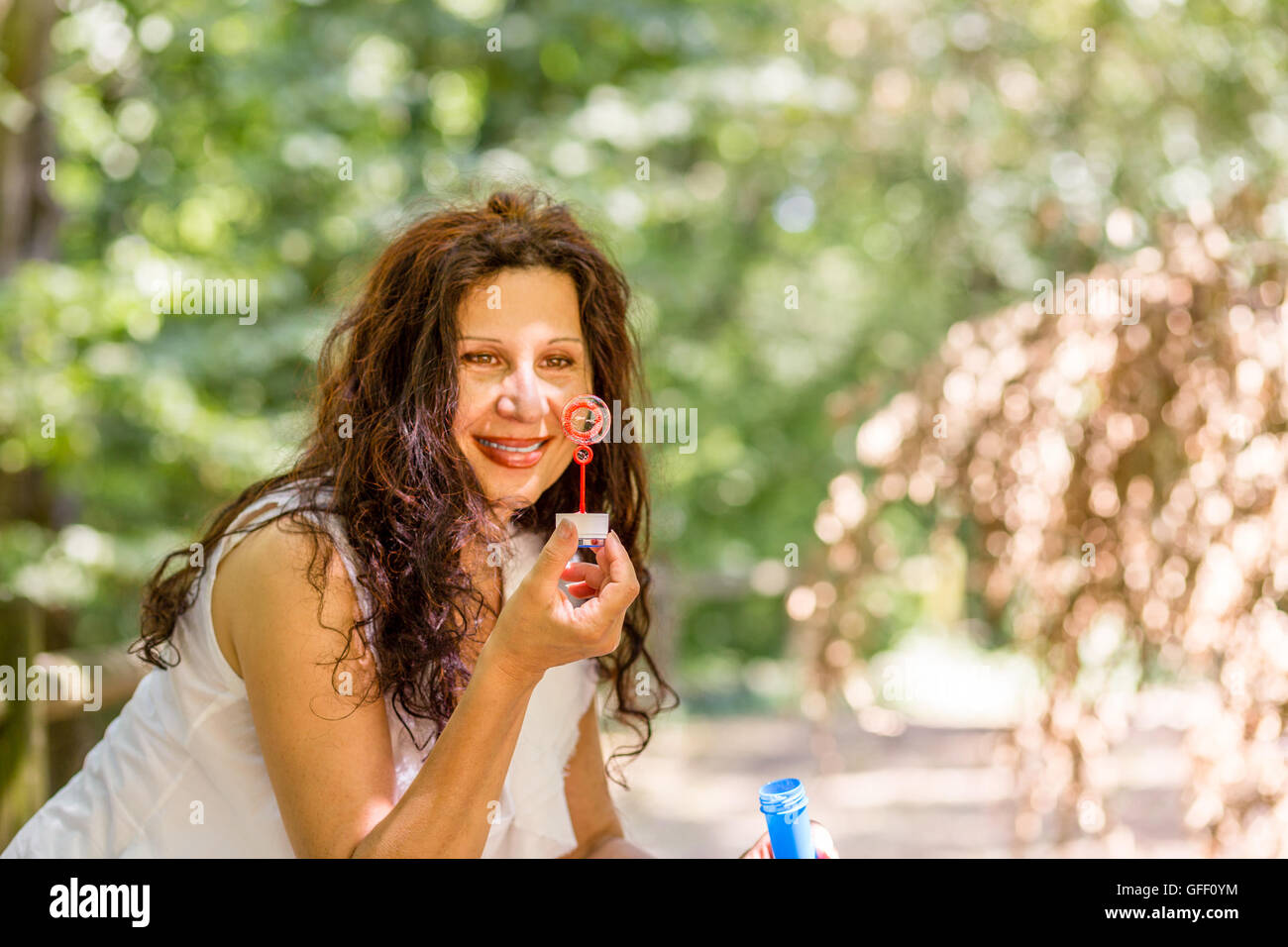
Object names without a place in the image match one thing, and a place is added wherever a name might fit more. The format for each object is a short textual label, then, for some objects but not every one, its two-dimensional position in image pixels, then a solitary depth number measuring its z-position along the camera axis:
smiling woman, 1.35
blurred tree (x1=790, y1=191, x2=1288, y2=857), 2.24
